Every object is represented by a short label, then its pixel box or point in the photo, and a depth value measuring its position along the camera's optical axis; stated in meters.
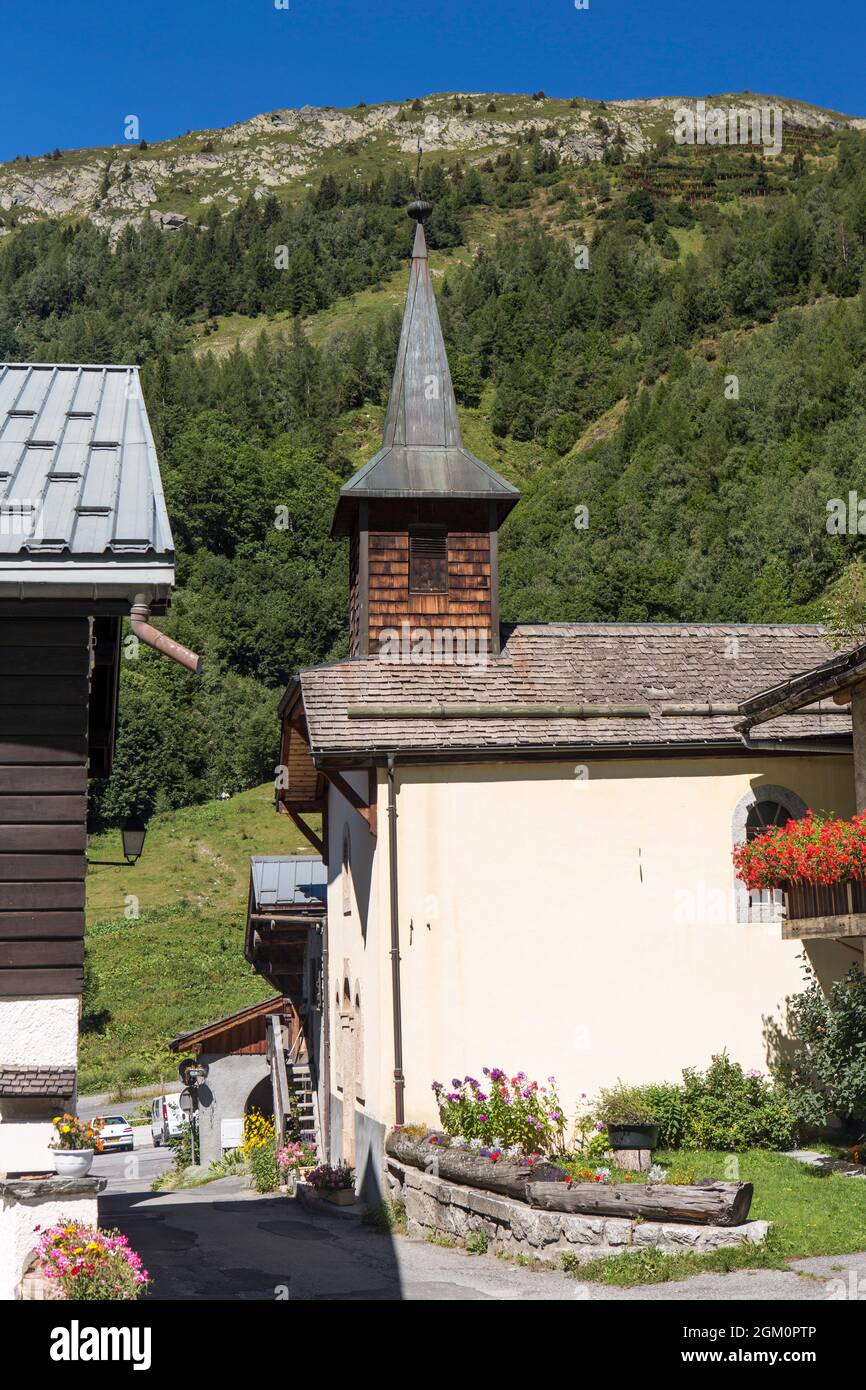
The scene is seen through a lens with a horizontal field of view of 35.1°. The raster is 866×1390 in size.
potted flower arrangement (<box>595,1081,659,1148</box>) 14.18
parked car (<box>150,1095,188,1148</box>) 35.52
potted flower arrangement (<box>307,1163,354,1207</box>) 16.94
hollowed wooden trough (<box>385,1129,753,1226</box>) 10.91
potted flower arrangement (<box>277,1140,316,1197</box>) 21.06
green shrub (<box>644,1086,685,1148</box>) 15.08
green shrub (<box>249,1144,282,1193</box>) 21.75
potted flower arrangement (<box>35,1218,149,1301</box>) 7.20
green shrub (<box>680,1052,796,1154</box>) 15.05
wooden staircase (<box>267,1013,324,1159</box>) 23.42
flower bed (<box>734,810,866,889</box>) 13.09
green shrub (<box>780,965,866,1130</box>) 13.07
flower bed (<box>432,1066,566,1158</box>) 14.47
